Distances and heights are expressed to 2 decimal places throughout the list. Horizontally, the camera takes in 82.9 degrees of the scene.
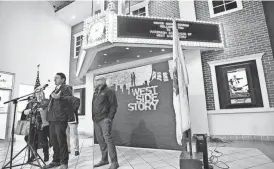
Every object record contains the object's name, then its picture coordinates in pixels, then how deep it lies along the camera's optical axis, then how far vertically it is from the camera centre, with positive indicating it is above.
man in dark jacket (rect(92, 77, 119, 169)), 2.58 -0.18
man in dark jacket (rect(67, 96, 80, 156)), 3.68 -0.67
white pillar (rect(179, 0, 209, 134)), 5.23 +0.28
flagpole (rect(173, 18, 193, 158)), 2.05 +0.40
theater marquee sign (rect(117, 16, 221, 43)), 4.45 +2.21
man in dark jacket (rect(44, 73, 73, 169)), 2.50 -0.18
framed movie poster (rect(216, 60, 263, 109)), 4.92 +0.48
